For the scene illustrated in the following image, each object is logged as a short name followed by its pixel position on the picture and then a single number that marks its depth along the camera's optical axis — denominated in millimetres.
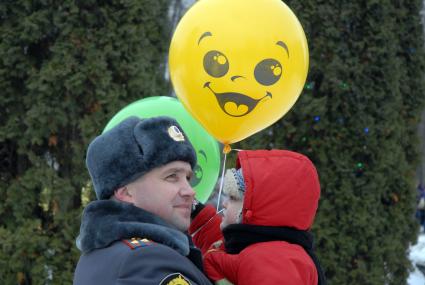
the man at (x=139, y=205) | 3600
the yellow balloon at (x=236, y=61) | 5316
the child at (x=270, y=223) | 4277
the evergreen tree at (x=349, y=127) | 9711
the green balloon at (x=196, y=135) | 5918
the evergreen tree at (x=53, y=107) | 8844
